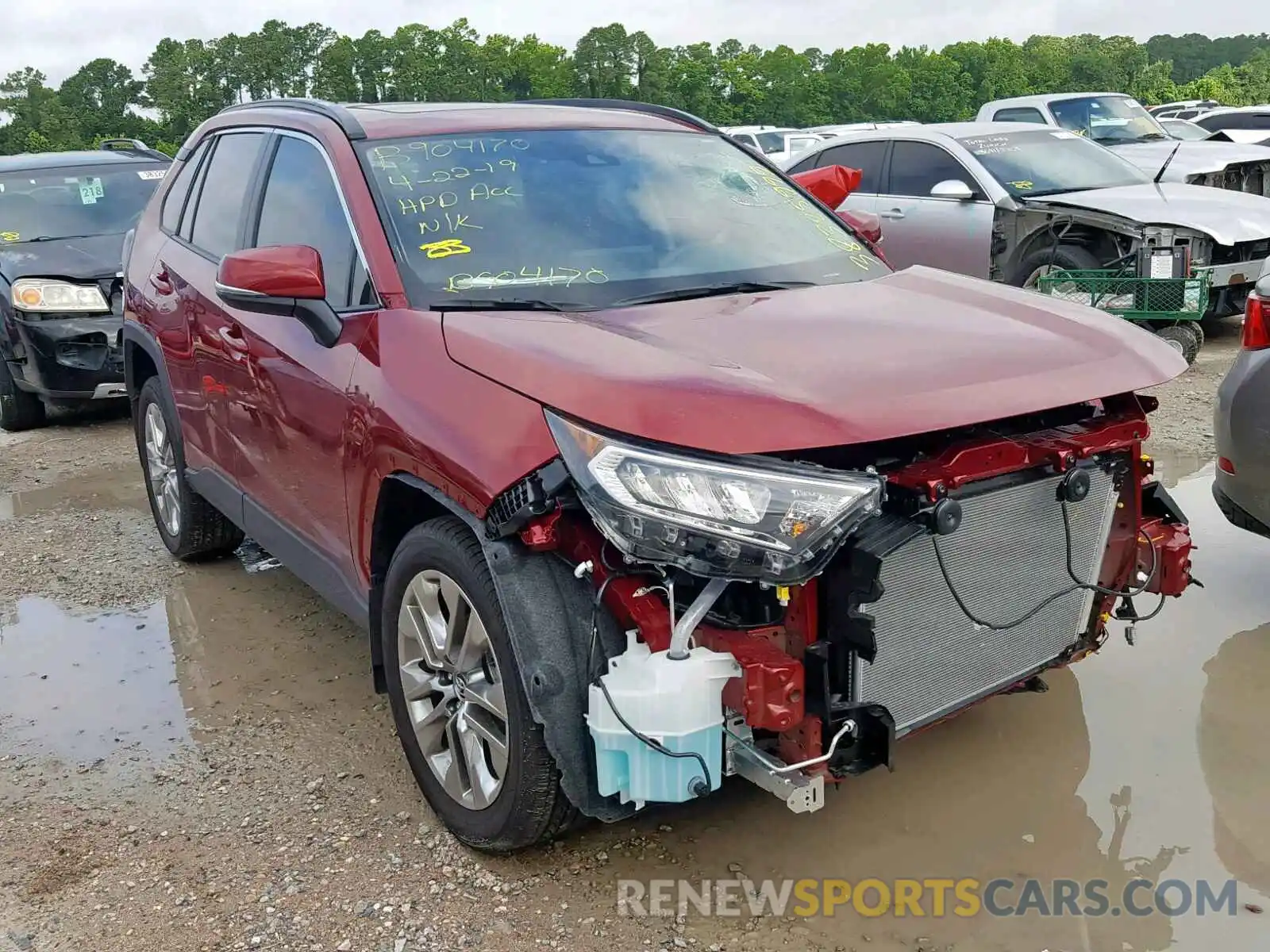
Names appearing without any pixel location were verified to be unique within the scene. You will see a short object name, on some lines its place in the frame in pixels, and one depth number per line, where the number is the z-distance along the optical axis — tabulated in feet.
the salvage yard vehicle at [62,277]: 24.98
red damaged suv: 7.69
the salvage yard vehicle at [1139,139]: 34.47
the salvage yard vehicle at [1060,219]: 25.66
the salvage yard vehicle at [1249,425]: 12.28
